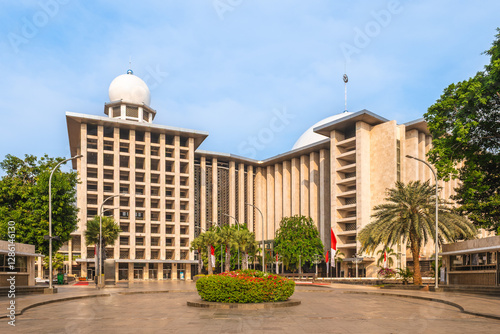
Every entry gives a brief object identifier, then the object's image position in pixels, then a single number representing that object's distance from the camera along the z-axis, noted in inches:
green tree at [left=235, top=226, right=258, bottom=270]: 2662.4
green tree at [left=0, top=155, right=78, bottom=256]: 1571.1
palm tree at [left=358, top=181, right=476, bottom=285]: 1443.2
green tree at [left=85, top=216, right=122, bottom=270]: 2213.6
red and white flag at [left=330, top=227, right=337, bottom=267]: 1864.2
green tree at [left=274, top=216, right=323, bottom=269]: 2925.7
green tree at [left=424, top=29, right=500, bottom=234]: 1097.4
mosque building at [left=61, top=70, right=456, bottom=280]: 2856.8
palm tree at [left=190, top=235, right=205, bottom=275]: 2794.3
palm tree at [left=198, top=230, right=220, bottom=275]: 2656.0
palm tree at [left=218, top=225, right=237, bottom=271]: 2642.7
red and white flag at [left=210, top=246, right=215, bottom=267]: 2434.5
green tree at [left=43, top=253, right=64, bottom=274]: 3091.8
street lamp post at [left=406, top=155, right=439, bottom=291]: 1213.8
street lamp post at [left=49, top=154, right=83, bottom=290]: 1172.1
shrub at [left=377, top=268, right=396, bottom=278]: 1761.6
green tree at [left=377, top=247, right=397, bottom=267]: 2500.0
